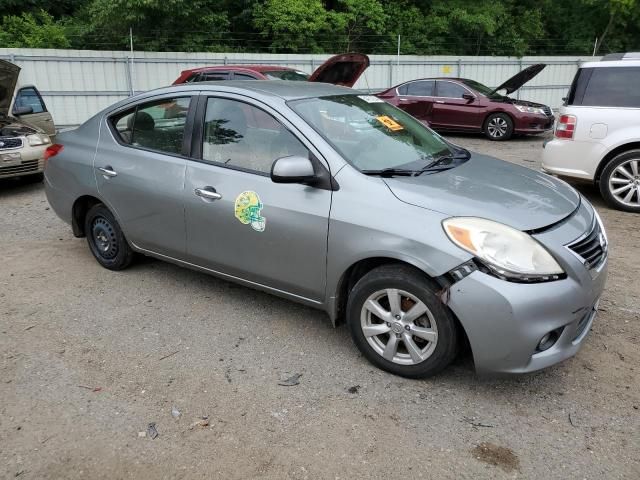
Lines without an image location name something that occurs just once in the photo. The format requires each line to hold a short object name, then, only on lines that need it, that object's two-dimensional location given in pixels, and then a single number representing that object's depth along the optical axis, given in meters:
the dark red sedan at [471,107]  12.58
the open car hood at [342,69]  9.24
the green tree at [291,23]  20.00
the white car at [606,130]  6.43
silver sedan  2.93
